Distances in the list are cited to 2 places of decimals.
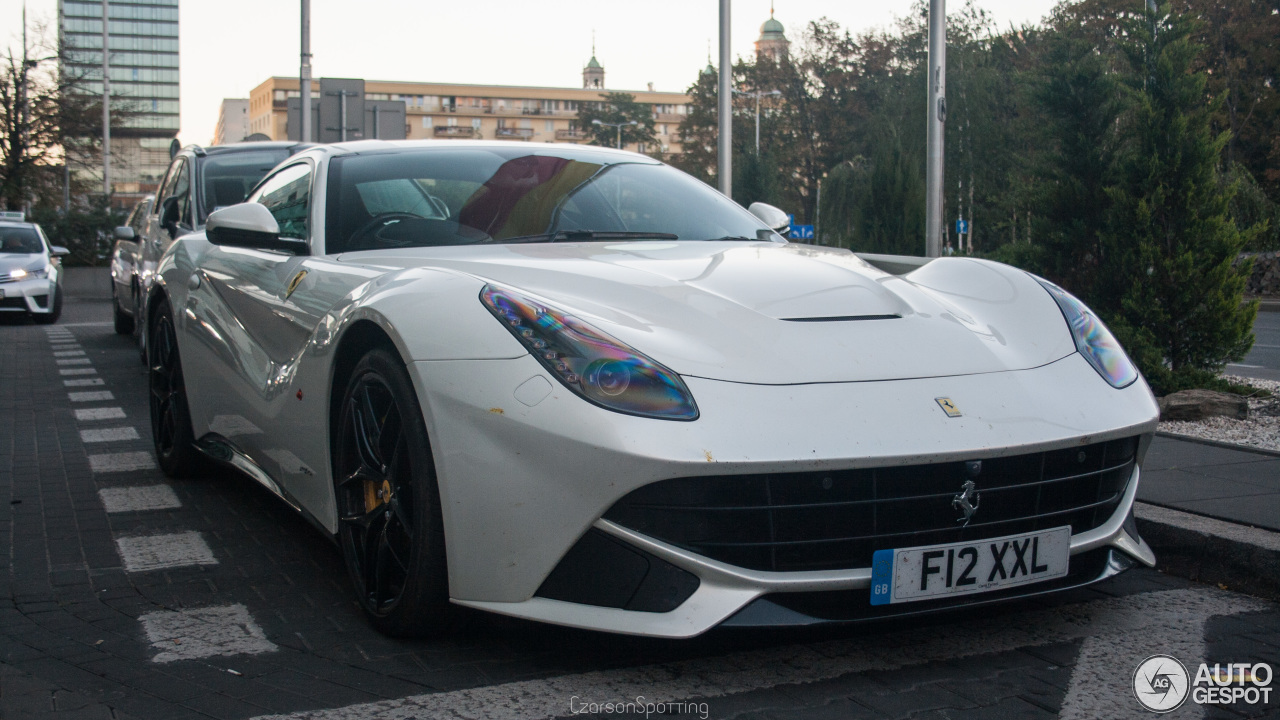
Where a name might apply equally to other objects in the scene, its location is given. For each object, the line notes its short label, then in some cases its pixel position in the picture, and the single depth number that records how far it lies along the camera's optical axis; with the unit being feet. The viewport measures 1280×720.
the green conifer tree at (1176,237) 24.64
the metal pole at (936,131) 32.89
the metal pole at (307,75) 65.16
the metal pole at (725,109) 47.62
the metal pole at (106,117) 115.24
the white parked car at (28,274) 53.06
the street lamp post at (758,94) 175.94
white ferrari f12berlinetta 8.25
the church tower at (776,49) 190.80
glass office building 478.18
